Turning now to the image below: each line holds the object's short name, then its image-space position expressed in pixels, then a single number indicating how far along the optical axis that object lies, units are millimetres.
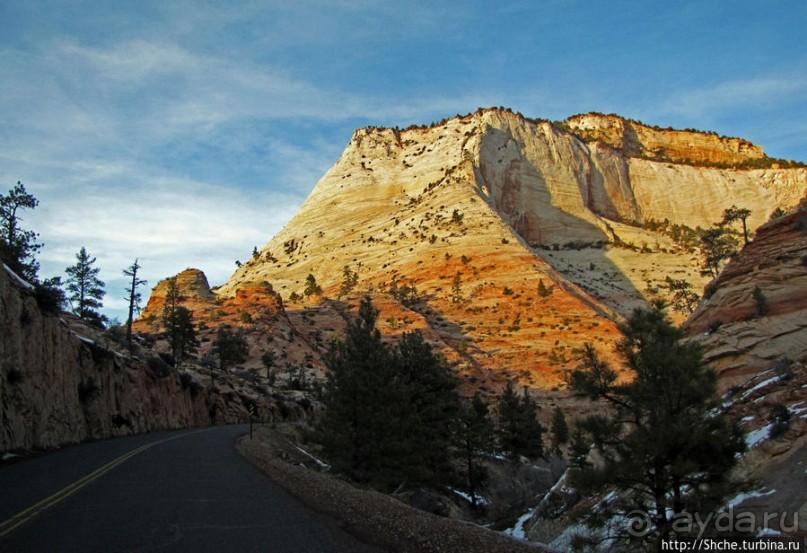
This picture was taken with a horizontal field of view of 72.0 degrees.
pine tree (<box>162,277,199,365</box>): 57719
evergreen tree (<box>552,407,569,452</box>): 47656
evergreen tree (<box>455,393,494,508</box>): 31281
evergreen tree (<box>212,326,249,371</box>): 59812
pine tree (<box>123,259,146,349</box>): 49688
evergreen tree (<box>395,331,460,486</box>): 24223
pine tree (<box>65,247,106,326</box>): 58656
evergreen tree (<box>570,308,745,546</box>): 10453
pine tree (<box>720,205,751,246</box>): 54000
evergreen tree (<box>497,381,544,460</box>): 39781
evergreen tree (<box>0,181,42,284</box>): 41281
